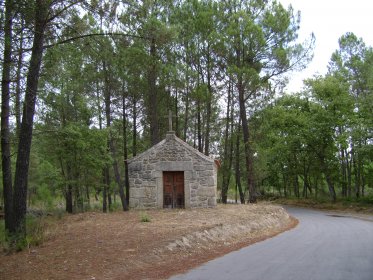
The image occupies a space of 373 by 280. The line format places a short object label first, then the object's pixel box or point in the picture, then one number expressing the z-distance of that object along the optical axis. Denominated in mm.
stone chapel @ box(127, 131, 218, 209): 17875
